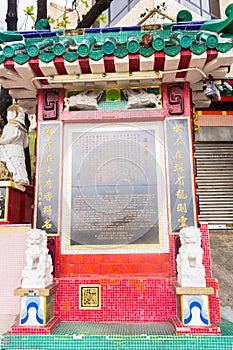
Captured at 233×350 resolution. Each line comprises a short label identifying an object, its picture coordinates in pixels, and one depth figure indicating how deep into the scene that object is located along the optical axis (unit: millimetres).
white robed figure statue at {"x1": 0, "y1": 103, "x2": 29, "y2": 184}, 6090
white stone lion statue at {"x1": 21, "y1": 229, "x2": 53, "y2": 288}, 3756
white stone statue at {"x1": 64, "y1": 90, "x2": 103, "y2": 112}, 4770
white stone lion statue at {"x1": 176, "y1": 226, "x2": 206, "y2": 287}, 3668
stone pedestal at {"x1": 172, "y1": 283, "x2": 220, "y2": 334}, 3531
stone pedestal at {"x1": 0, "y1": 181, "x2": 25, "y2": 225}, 5328
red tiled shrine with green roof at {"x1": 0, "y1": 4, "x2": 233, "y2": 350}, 3809
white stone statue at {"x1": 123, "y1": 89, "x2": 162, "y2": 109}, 4727
